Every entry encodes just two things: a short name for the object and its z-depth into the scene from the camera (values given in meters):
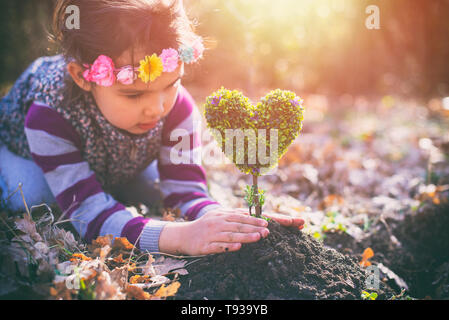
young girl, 0.93
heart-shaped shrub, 0.87
